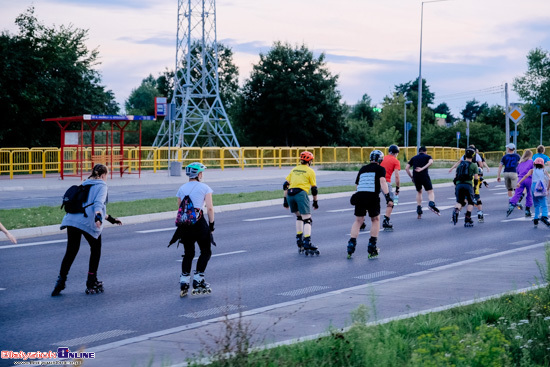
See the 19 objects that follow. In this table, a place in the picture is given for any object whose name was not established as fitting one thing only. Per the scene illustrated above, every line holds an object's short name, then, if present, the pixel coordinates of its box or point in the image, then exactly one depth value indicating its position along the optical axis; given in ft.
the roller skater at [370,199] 41.32
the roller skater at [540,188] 54.70
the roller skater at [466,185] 57.26
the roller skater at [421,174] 63.93
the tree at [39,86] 133.39
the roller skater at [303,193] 42.93
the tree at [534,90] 356.59
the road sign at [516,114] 111.55
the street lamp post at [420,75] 134.62
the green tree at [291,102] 199.62
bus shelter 112.35
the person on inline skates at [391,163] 57.67
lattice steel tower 160.86
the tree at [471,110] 549.54
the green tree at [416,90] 499.51
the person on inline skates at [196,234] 31.50
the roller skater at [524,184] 61.62
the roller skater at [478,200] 60.23
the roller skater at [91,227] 31.83
